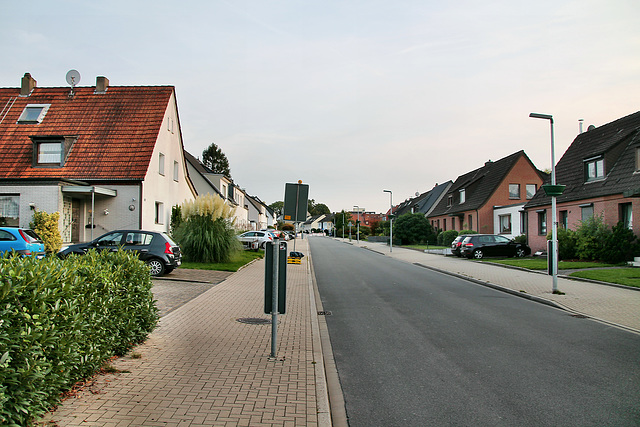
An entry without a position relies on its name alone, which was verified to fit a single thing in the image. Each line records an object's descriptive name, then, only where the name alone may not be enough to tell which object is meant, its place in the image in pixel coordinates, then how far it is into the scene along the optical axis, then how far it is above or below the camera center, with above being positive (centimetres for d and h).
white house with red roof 2089 +373
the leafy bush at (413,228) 4959 +51
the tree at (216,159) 8412 +1308
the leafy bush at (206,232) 1920 -3
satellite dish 2673 +876
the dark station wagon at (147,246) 1471 -48
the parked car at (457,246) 2790 -76
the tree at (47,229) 1850 +5
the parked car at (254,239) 3479 -54
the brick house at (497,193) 3961 +366
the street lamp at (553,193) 1254 +110
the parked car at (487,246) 2691 -73
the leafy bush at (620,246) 2041 -49
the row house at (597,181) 2195 +275
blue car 1408 -33
